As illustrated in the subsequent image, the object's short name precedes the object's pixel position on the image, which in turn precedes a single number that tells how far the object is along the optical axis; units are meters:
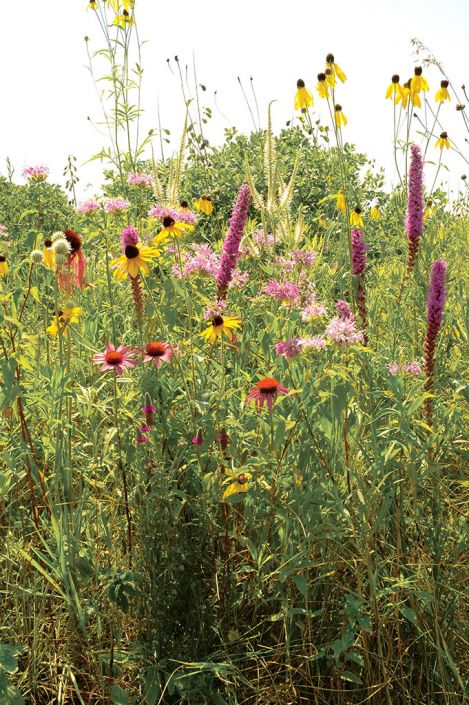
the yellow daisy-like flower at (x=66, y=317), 2.06
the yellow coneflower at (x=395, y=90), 3.54
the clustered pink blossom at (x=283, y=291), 2.38
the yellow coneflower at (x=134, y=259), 2.07
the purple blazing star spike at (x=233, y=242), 2.29
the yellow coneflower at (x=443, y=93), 4.16
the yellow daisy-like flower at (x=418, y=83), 3.47
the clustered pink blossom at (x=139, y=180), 3.74
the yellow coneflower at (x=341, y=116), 3.33
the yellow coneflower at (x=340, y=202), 3.71
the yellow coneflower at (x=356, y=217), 3.71
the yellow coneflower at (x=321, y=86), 2.70
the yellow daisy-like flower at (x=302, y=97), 3.06
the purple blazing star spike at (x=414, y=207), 2.66
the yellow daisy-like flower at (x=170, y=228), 2.28
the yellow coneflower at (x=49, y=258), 2.17
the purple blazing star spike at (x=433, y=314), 1.99
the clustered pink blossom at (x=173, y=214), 2.52
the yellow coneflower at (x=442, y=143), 4.59
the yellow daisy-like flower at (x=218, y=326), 2.18
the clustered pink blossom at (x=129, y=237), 2.12
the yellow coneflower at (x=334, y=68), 2.26
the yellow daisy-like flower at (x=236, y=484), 1.84
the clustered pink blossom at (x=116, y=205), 3.46
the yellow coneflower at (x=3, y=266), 3.01
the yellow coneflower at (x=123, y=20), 3.37
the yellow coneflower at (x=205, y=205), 4.05
